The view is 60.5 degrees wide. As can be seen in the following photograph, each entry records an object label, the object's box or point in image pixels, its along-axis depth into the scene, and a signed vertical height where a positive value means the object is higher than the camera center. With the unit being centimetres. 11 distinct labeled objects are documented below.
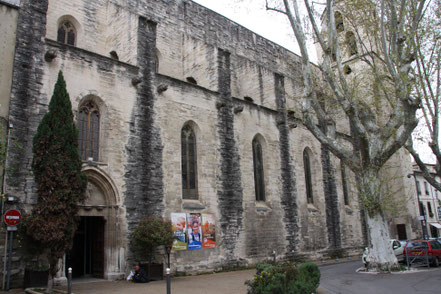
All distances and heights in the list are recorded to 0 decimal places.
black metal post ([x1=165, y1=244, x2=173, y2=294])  1283 -56
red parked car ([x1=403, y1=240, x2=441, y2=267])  1552 -122
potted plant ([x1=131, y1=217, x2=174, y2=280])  1234 -25
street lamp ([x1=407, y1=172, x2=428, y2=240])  2444 -28
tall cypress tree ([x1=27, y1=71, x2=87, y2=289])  948 +143
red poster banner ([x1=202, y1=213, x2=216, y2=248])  1513 -2
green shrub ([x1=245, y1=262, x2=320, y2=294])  739 -107
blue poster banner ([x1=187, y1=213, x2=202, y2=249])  1465 -2
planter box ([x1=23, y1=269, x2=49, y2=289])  1007 -108
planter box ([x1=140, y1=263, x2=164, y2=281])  1224 -122
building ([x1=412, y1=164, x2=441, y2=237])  3940 +210
